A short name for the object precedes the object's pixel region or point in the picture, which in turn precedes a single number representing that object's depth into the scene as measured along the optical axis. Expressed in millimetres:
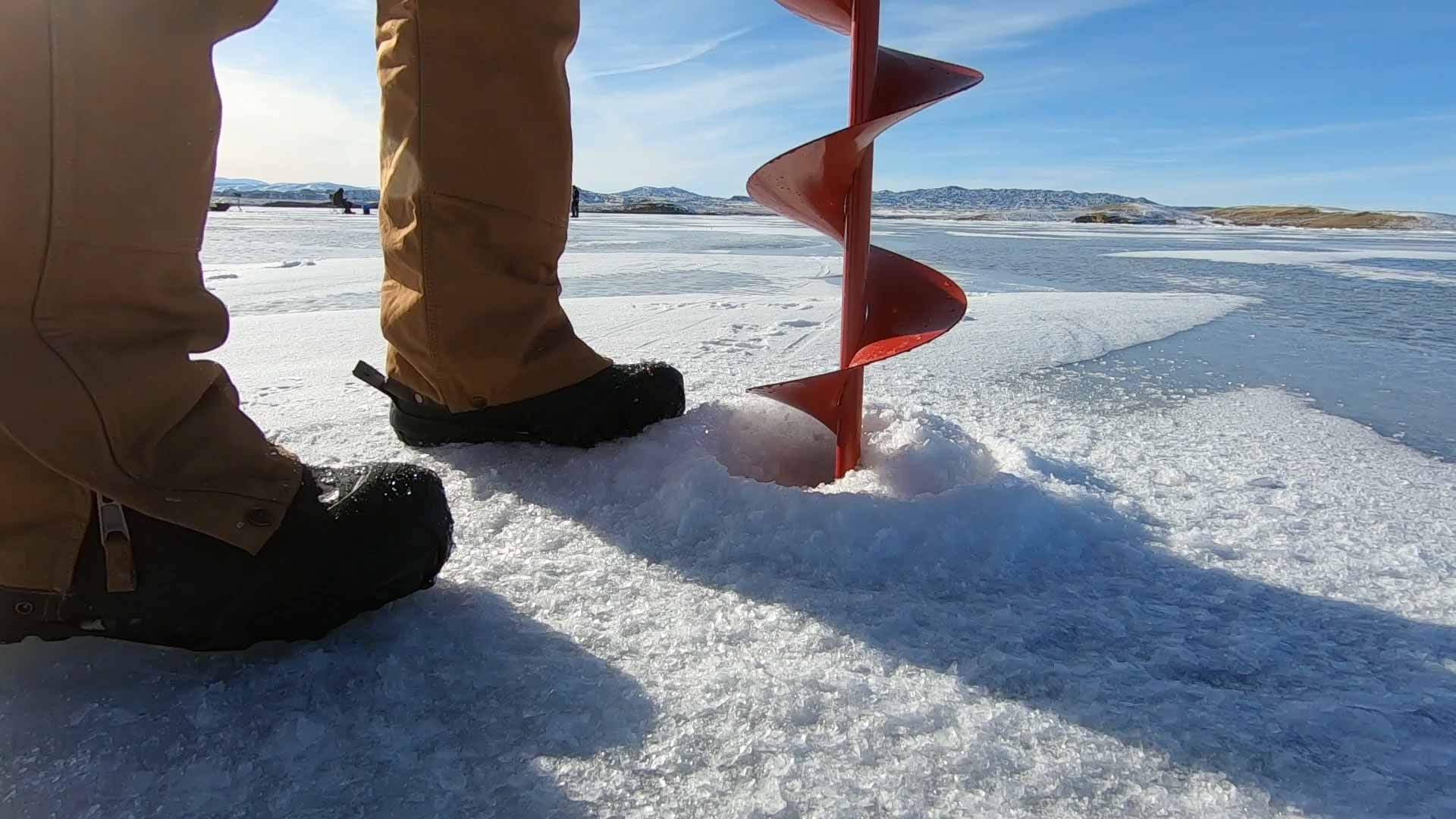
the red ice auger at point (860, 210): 1113
